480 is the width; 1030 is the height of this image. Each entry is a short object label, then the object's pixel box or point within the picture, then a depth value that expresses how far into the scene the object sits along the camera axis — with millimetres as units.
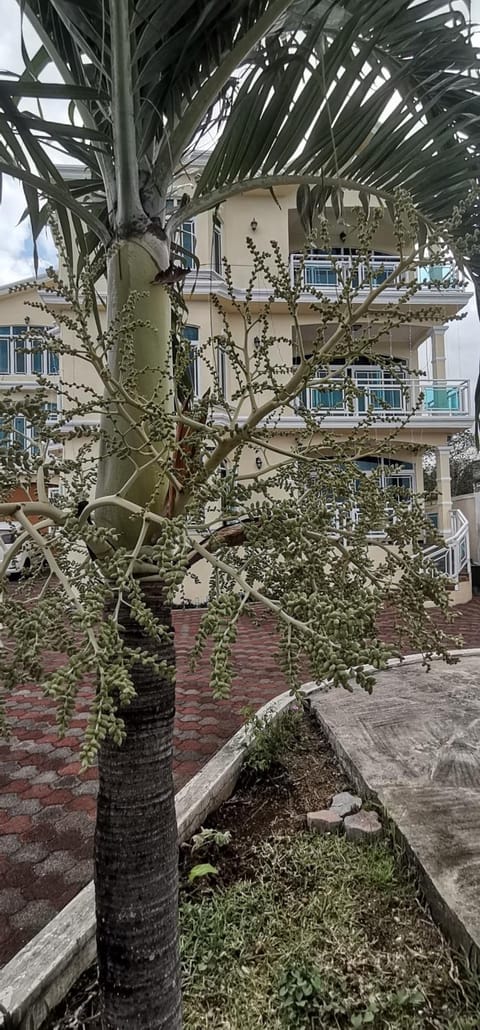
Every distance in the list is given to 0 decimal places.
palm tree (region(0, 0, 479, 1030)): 1368
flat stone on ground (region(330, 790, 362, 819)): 2756
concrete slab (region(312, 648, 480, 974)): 1860
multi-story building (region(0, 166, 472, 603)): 9912
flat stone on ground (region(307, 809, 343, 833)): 2617
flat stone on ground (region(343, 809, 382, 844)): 2523
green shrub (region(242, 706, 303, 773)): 3199
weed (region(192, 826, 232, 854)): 2500
